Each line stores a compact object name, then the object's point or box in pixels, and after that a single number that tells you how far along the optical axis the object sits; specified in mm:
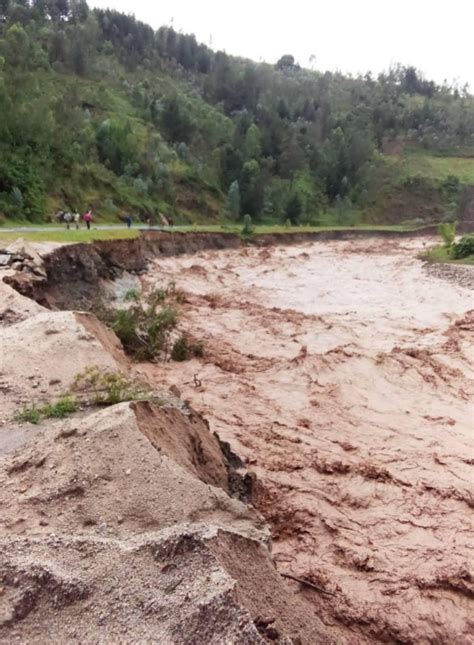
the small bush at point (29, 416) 6124
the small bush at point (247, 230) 43875
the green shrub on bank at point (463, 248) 34156
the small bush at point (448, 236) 37991
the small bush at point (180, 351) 13631
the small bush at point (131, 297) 16250
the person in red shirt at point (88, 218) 29622
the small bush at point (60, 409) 6230
